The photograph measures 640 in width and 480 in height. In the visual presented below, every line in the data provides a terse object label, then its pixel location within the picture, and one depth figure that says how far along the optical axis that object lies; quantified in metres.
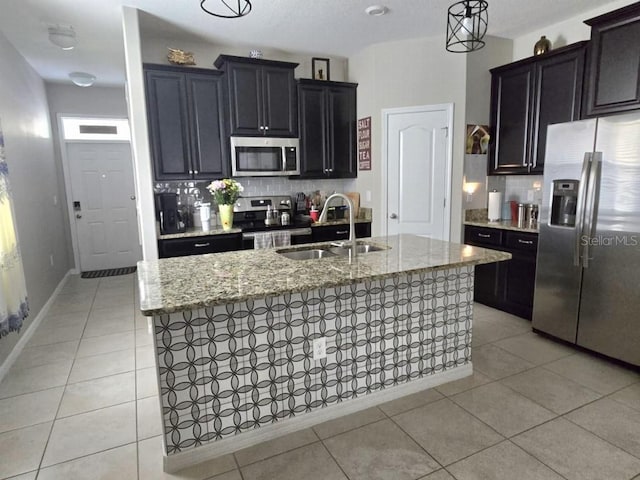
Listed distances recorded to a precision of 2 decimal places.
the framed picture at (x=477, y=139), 4.02
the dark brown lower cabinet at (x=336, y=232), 4.34
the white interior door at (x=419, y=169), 4.10
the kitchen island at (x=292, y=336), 1.85
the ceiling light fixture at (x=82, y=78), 4.46
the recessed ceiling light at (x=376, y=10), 3.23
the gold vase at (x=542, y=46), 3.59
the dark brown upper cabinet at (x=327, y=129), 4.36
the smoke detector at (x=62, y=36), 3.46
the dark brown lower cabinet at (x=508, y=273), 3.59
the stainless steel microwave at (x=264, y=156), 4.02
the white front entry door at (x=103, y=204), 5.79
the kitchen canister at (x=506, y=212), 4.21
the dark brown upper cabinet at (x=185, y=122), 3.66
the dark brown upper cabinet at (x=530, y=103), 3.34
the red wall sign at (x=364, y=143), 4.48
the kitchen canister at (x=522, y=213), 3.90
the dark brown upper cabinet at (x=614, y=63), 2.71
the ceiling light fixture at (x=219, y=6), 3.08
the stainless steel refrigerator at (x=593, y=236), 2.61
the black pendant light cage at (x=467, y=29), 2.03
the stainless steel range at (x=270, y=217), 4.16
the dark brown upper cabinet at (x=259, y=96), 3.93
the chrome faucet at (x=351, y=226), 2.35
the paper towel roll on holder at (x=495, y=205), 4.07
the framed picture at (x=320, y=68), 4.56
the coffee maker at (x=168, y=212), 3.68
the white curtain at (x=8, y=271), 2.65
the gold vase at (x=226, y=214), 3.90
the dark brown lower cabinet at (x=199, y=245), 3.61
